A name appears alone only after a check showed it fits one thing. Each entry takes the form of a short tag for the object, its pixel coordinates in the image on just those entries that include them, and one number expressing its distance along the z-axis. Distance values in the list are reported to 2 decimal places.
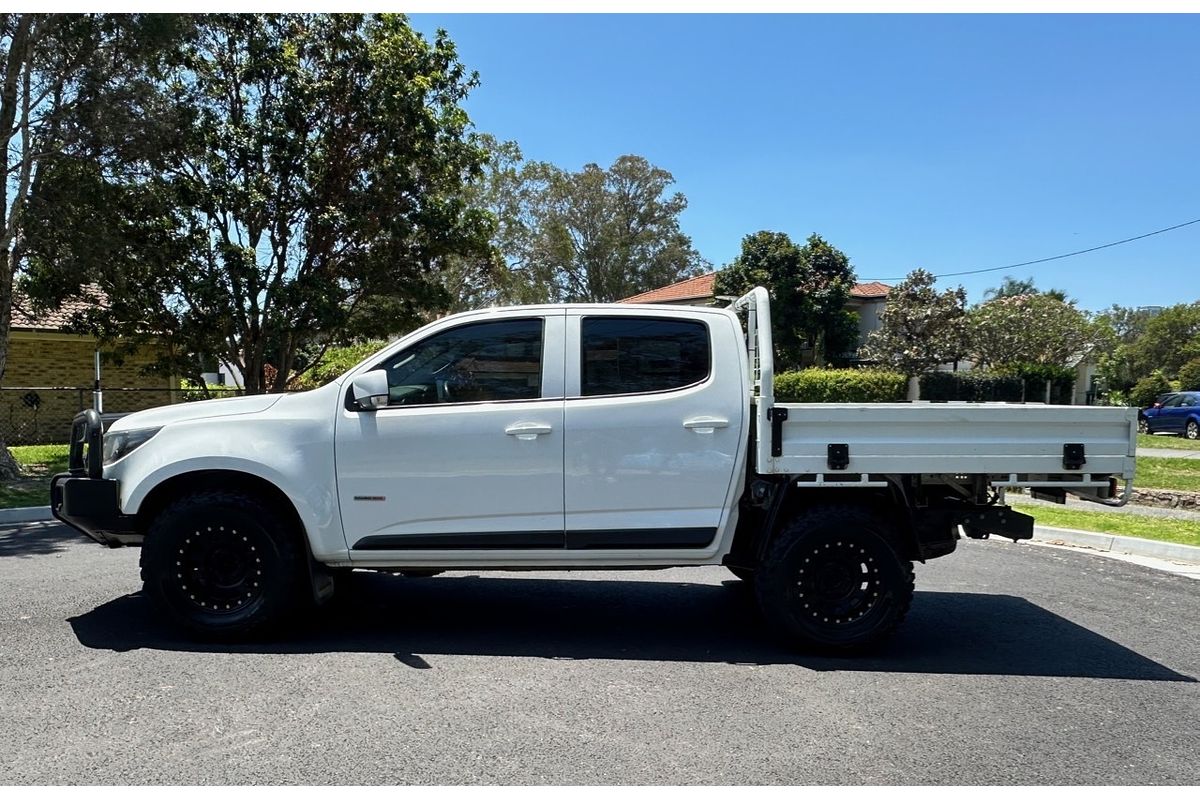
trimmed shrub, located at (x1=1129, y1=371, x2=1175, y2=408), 39.06
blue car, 25.33
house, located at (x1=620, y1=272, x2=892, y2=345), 37.69
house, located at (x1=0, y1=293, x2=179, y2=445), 19.56
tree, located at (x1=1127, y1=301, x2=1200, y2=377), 49.56
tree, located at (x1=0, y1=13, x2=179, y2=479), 12.37
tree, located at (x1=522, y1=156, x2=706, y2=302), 47.06
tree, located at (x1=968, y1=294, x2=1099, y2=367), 30.59
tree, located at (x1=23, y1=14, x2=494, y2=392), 15.02
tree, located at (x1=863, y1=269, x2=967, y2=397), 28.94
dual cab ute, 4.77
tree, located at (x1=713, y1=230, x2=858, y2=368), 32.62
